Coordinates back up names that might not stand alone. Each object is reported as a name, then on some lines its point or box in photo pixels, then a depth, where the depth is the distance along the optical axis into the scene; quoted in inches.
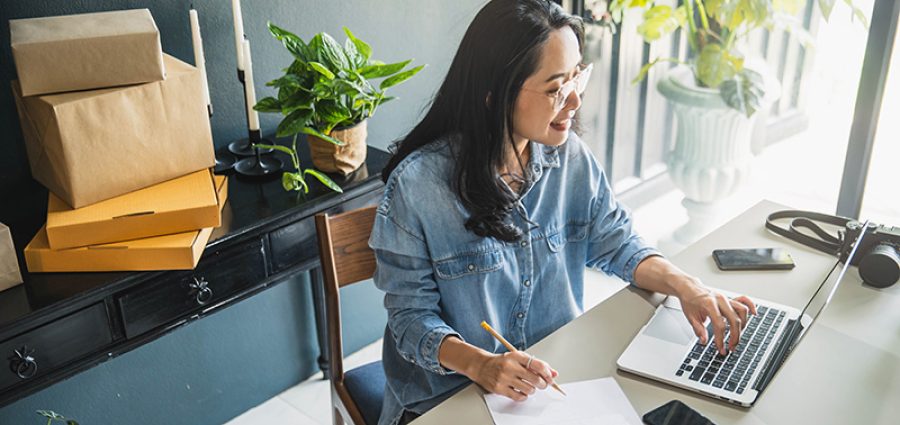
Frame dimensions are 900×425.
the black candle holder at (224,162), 74.4
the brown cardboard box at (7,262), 57.7
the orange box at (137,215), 60.2
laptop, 50.3
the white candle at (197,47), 68.5
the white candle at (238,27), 70.2
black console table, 57.6
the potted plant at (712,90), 102.8
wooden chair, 61.6
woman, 54.0
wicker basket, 73.5
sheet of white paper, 47.6
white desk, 48.3
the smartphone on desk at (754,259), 63.7
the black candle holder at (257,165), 74.0
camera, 60.7
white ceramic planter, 110.0
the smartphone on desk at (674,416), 47.4
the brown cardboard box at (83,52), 57.9
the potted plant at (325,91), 69.6
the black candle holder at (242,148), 77.4
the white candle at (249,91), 70.2
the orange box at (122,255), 60.3
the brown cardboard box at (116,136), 59.5
